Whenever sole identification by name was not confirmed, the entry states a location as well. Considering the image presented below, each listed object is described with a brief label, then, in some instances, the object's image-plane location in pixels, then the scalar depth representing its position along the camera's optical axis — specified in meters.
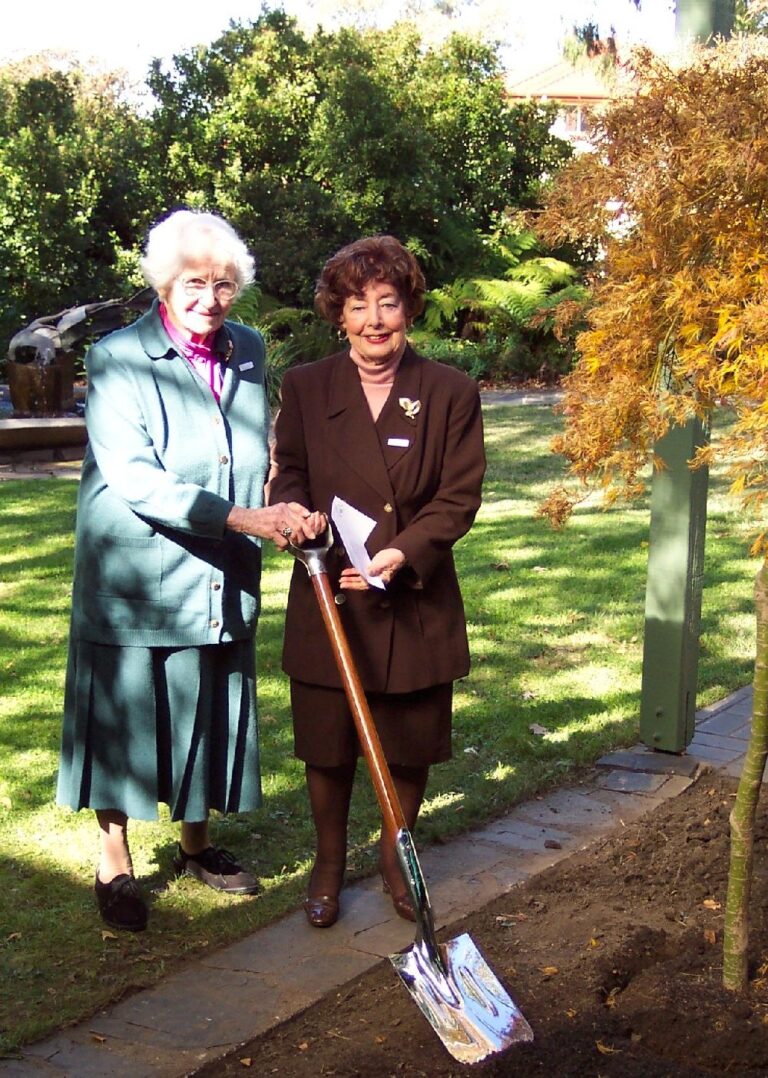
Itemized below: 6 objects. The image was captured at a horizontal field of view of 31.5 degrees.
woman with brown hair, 3.74
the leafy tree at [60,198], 20.09
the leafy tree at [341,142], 21.53
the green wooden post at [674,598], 5.10
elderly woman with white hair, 3.70
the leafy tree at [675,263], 2.74
